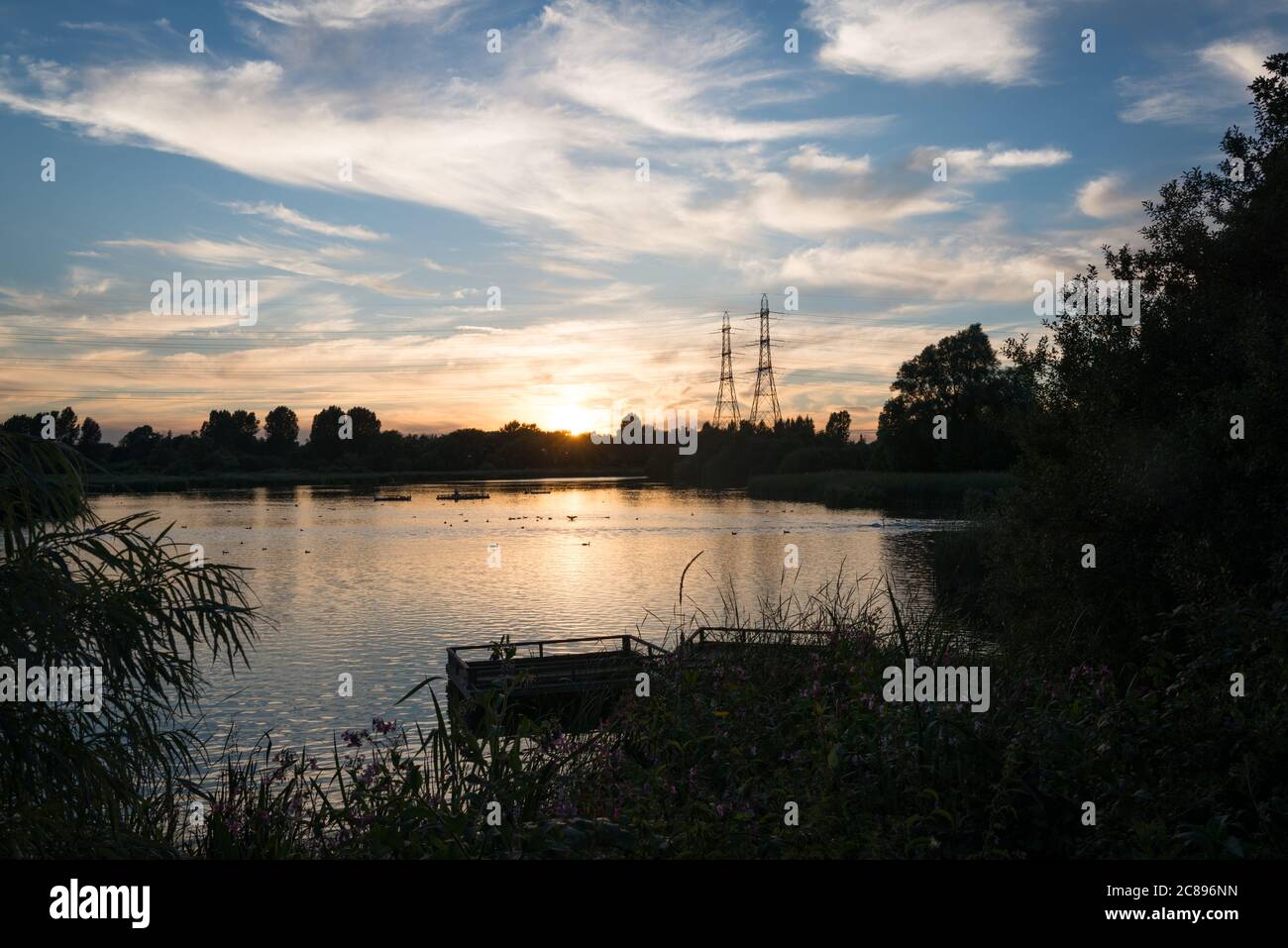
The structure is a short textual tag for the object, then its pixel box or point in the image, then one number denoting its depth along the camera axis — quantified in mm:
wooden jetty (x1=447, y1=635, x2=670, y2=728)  18828
